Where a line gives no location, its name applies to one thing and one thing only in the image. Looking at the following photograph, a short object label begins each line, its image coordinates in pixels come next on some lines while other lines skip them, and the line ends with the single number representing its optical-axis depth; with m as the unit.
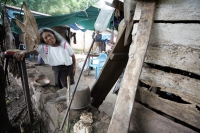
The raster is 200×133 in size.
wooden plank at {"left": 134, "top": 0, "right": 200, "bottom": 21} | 0.78
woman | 2.93
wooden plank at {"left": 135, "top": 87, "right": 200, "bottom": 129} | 0.83
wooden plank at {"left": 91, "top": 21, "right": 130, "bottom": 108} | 1.56
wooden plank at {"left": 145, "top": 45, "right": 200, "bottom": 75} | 0.79
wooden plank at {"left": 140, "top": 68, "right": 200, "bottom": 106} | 0.80
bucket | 1.60
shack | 0.81
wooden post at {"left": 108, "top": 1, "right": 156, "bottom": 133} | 0.90
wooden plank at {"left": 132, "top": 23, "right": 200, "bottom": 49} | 0.79
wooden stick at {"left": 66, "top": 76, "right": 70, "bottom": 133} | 1.46
